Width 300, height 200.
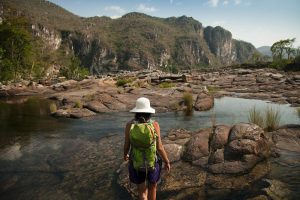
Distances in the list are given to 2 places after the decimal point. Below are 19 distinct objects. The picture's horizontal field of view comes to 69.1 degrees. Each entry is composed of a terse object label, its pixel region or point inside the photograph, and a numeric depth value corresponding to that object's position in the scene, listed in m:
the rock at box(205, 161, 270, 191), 6.24
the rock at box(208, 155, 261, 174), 6.87
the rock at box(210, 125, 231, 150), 7.90
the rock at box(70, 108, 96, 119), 16.08
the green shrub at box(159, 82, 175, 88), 29.95
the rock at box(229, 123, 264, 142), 7.73
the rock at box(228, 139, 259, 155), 7.36
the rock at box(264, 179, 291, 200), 5.61
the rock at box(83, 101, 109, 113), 17.58
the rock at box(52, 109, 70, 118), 16.39
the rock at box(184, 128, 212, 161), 7.74
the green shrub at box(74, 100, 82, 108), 18.56
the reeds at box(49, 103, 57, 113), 17.90
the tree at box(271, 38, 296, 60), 83.46
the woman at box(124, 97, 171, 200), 4.66
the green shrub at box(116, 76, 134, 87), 35.15
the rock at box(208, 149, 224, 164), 7.29
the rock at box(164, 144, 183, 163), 7.91
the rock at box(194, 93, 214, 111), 17.17
